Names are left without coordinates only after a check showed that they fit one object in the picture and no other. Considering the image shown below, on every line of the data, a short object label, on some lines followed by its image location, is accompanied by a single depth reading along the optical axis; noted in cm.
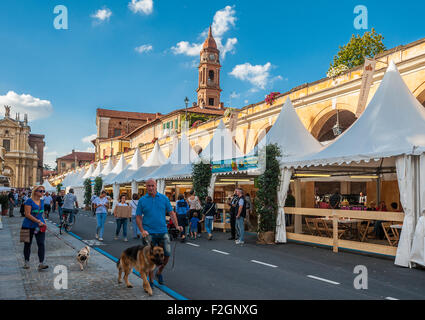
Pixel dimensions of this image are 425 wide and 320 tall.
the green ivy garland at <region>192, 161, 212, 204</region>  1703
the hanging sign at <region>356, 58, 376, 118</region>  1506
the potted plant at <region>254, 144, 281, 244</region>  1274
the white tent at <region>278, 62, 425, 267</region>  877
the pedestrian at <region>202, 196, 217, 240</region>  1444
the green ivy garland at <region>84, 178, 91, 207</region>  3675
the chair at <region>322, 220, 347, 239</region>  1197
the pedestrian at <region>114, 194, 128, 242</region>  1334
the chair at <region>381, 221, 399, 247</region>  1026
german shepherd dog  559
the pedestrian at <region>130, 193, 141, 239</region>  1417
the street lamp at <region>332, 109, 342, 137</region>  1842
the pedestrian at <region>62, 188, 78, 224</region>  1579
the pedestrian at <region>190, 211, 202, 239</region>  1430
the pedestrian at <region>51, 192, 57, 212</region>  3176
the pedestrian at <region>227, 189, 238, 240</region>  1364
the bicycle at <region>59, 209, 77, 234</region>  1595
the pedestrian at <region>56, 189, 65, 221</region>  2202
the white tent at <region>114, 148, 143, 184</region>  2753
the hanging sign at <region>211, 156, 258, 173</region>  1373
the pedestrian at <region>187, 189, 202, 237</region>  1479
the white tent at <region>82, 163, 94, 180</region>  4082
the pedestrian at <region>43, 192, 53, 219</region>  2019
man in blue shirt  627
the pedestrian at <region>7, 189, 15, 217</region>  2645
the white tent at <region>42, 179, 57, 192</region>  5110
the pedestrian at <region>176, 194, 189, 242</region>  1340
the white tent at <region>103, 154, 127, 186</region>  3112
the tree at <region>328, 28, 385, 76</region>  2864
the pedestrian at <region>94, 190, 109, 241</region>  1335
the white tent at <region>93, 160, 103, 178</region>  3922
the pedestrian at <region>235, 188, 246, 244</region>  1230
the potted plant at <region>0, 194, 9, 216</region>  2748
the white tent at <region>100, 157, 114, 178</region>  3593
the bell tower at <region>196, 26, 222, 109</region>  7150
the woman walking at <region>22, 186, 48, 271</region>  741
